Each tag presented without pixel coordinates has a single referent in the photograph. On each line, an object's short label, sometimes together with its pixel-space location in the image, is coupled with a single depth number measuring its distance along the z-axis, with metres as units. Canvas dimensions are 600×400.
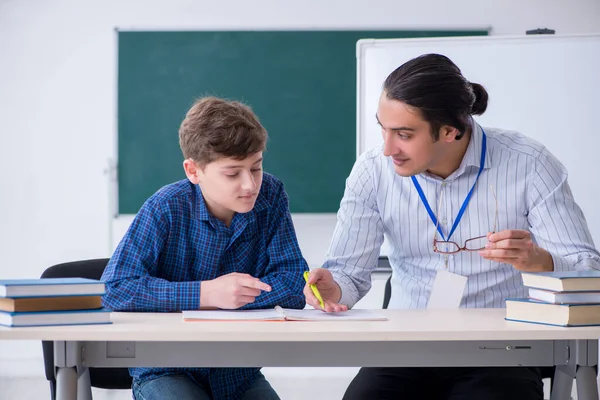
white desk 2.90
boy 3.25
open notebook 3.10
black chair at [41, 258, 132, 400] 3.74
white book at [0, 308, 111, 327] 2.94
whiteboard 5.39
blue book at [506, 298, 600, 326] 3.01
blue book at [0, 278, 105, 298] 2.93
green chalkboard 6.18
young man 3.48
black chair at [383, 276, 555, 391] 4.03
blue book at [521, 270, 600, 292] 3.02
